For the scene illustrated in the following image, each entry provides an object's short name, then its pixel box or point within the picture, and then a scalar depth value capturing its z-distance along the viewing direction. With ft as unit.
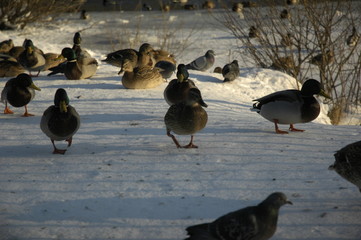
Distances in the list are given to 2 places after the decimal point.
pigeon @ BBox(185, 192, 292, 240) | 18.83
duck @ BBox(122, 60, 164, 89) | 53.83
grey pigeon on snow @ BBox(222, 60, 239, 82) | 60.23
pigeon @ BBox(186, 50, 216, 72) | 74.23
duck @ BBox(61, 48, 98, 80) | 58.75
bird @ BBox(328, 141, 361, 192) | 22.94
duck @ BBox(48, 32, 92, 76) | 61.46
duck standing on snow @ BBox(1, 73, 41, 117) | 43.52
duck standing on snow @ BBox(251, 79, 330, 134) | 36.14
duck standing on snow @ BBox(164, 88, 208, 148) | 32.89
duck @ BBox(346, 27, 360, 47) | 67.10
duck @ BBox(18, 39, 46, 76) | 60.76
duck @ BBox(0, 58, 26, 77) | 60.95
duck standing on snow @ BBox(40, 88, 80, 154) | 32.94
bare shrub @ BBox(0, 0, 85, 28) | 116.67
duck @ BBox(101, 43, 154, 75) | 65.51
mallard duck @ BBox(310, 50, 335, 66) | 62.49
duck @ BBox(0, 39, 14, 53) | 78.74
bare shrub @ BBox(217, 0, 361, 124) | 59.47
